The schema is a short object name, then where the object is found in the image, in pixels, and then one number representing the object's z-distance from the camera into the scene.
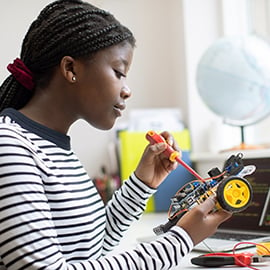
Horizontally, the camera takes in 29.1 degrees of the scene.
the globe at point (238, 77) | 1.58
